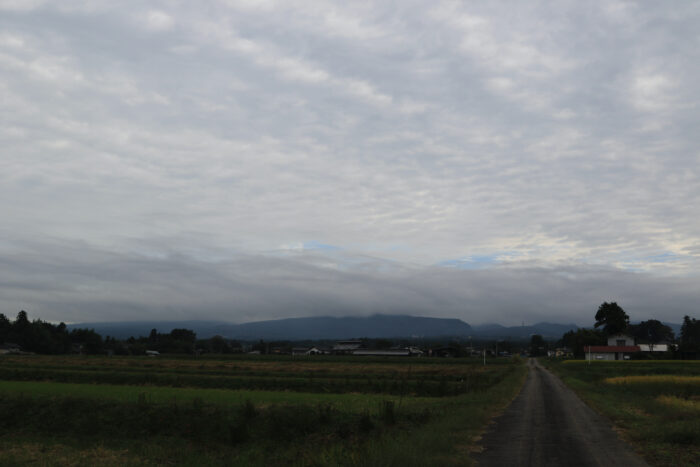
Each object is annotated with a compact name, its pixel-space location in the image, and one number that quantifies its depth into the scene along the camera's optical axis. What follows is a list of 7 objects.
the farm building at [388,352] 177.43
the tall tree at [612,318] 159.00
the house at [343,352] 190.26
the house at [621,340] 152.25
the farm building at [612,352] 134.38
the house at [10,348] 151.75
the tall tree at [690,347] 117.88
